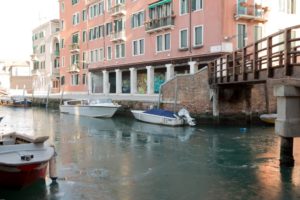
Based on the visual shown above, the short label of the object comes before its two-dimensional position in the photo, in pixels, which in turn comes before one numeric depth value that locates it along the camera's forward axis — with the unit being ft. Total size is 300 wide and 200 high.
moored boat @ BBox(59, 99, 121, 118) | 117.19
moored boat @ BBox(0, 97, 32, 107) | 187.83
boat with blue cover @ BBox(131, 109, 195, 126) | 89.25
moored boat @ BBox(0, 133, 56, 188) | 33.86
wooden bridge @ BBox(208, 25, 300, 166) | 43.68
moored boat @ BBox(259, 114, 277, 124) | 86.74
